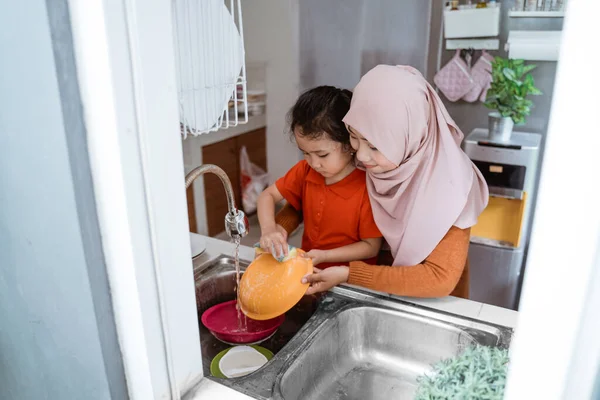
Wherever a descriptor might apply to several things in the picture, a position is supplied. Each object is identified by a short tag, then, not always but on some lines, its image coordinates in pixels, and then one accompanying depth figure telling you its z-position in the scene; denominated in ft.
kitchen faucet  3.34
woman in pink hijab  3.49
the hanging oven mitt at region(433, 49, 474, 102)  8.38
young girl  4.00
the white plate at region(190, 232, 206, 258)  4.26
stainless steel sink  3.09
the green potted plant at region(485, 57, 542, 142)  7.11
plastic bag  9.86
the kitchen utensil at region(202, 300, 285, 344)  3.67
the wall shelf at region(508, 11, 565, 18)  7.53
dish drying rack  2.95
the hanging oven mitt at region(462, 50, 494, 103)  8.24
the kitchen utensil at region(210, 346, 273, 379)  3.41
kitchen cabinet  8.91
